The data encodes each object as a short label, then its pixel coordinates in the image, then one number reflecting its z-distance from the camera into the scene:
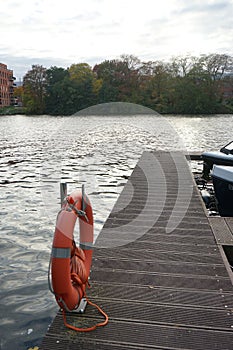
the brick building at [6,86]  101.06
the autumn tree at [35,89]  72.56
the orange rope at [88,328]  2.78
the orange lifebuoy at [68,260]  2.59
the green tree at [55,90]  69.06
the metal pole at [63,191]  3.51
